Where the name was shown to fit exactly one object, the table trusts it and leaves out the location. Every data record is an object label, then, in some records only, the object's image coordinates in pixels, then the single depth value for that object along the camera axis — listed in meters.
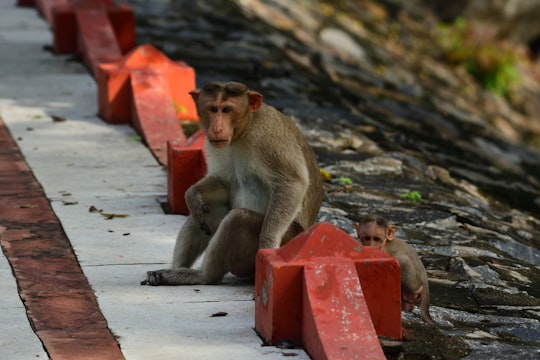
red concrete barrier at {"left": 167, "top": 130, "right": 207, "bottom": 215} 17.33
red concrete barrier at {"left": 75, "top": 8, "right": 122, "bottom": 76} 25.17
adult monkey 13.68
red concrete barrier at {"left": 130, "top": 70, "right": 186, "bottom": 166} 20.78
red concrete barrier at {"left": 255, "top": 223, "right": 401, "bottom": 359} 11.94
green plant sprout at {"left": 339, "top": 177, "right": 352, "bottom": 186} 19.52
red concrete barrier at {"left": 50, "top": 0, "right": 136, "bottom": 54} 26.56
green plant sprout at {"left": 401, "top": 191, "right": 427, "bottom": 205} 19.00
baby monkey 13.39
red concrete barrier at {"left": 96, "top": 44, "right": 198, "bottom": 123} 21.97
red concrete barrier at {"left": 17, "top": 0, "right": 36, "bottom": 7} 32.34
